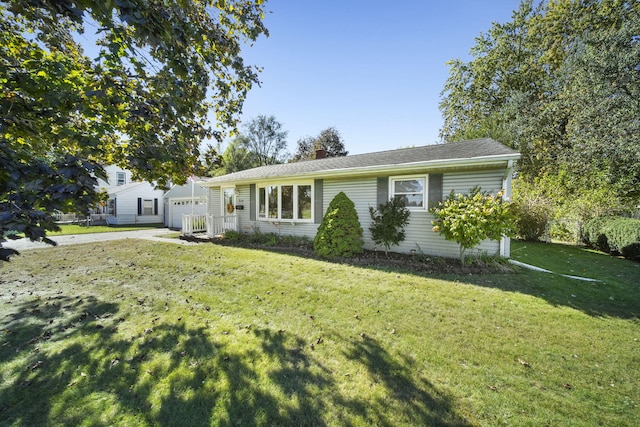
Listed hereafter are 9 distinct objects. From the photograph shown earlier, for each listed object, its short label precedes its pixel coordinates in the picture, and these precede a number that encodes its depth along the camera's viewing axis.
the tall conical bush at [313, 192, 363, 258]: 8.12
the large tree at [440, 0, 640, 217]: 11.45
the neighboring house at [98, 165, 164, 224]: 21.89
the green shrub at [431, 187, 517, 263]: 6.18
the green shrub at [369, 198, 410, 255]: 7.82
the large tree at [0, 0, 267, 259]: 2.04
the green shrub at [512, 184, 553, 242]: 12.23
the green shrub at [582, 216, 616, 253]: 10.29
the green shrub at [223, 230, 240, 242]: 11.73
